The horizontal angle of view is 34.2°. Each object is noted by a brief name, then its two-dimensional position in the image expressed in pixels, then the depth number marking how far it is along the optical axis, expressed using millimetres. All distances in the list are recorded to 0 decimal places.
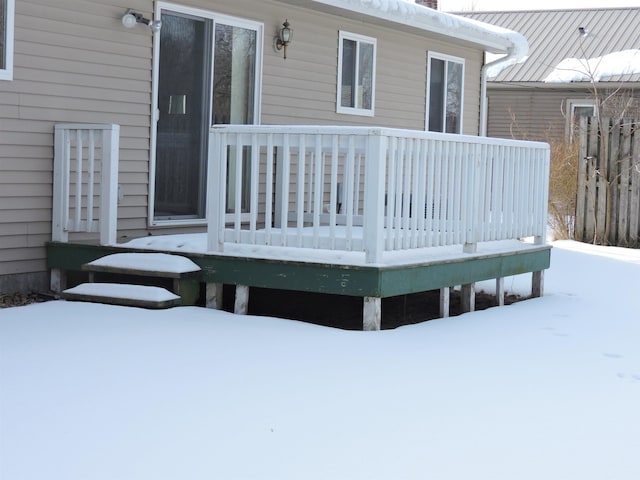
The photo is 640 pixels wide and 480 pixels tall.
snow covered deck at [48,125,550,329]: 6543
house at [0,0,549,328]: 6727
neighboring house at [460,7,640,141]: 20797
